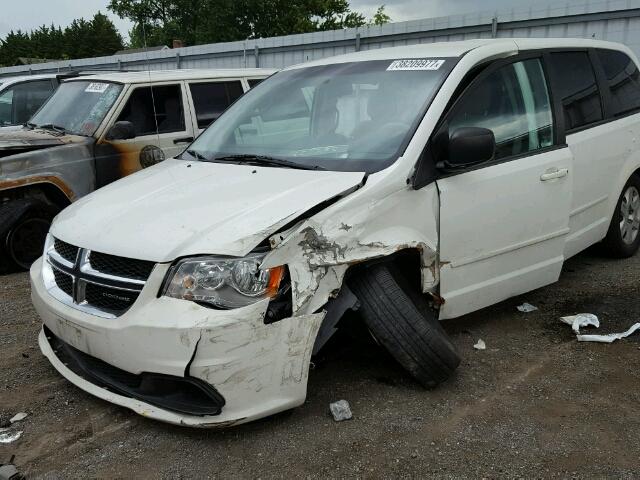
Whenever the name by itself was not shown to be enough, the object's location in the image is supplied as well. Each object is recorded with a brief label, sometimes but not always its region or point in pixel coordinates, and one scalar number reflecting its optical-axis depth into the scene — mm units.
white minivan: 2680
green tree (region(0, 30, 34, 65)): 77725
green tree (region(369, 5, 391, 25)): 38469
